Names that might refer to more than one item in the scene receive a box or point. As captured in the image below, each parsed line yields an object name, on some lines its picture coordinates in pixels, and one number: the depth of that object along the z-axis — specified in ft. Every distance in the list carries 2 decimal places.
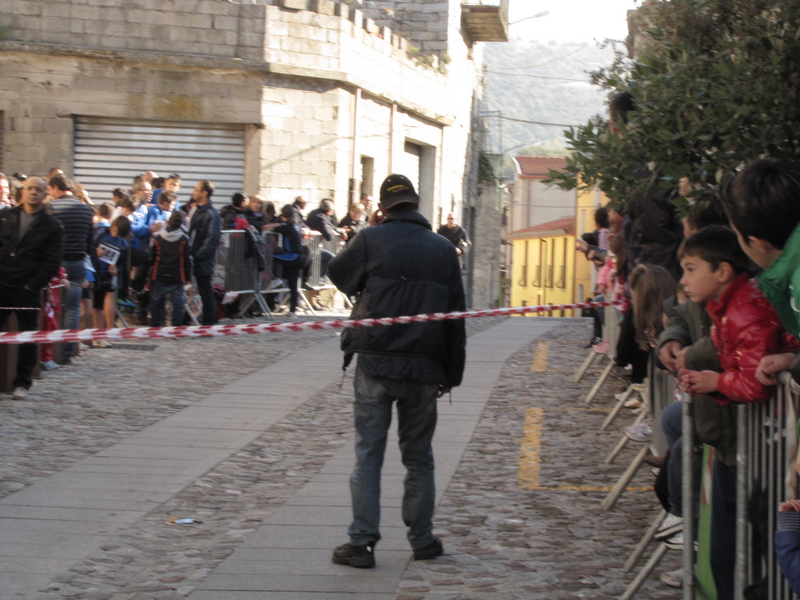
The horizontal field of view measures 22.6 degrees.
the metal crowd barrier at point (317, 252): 119.61
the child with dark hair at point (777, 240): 18.16
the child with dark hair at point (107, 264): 74.21
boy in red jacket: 21.29
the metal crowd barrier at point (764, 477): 19.53
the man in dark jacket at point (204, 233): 88.10
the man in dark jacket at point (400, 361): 31.23
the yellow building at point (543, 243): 329.82
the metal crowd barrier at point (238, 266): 98.74
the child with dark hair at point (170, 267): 81.13
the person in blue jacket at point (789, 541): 17.80
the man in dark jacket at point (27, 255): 56.75
